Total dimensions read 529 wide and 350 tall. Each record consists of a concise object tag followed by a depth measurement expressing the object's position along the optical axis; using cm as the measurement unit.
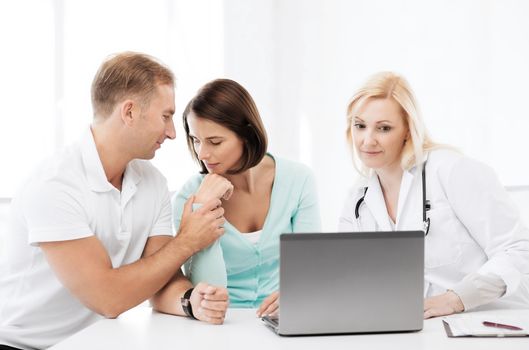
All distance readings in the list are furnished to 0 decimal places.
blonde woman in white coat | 382
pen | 334
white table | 323
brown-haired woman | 409
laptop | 327
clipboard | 330
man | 362
